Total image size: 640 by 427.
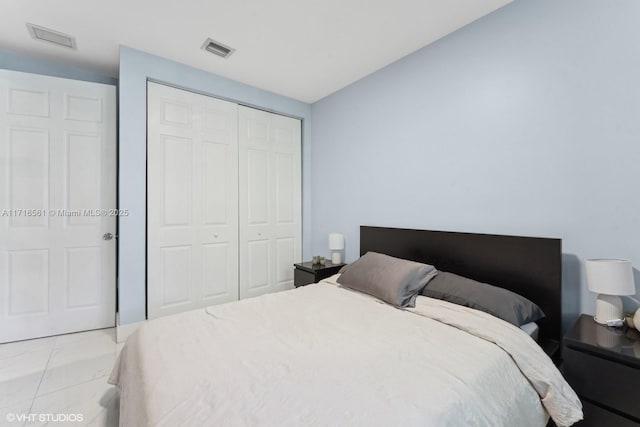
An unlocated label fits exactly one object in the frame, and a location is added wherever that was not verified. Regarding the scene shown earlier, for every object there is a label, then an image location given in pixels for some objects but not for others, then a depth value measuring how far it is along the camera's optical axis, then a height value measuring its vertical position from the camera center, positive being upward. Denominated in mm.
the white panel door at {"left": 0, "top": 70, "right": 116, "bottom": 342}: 2480 +51
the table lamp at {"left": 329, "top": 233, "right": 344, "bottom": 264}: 3174 -370
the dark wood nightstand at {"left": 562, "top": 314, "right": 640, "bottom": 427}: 1177 -705
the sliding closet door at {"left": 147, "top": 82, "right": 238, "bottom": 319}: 2682 +109
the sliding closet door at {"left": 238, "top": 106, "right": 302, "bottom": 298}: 3275 +146
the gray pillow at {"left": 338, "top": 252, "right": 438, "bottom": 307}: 1890 -475
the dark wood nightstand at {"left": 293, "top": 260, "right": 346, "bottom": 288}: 2975 -651
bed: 915 -630
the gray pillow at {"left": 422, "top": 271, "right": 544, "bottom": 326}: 1584 -519
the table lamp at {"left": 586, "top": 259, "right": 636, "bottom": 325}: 1380 -350
